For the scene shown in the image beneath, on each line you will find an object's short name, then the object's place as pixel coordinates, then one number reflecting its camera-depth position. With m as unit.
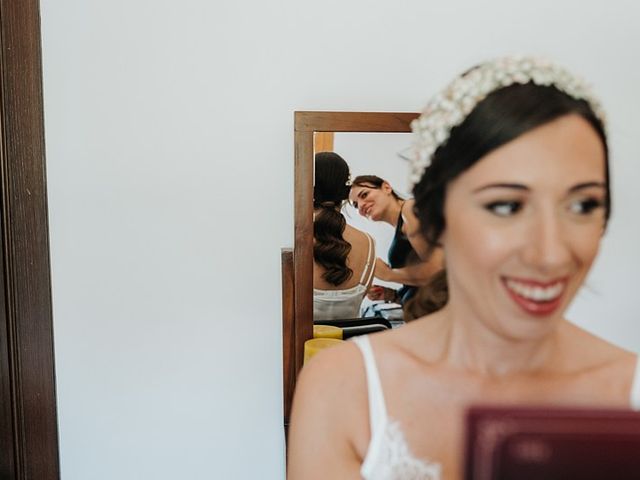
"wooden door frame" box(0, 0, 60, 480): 1.32
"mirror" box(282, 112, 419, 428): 1.28
